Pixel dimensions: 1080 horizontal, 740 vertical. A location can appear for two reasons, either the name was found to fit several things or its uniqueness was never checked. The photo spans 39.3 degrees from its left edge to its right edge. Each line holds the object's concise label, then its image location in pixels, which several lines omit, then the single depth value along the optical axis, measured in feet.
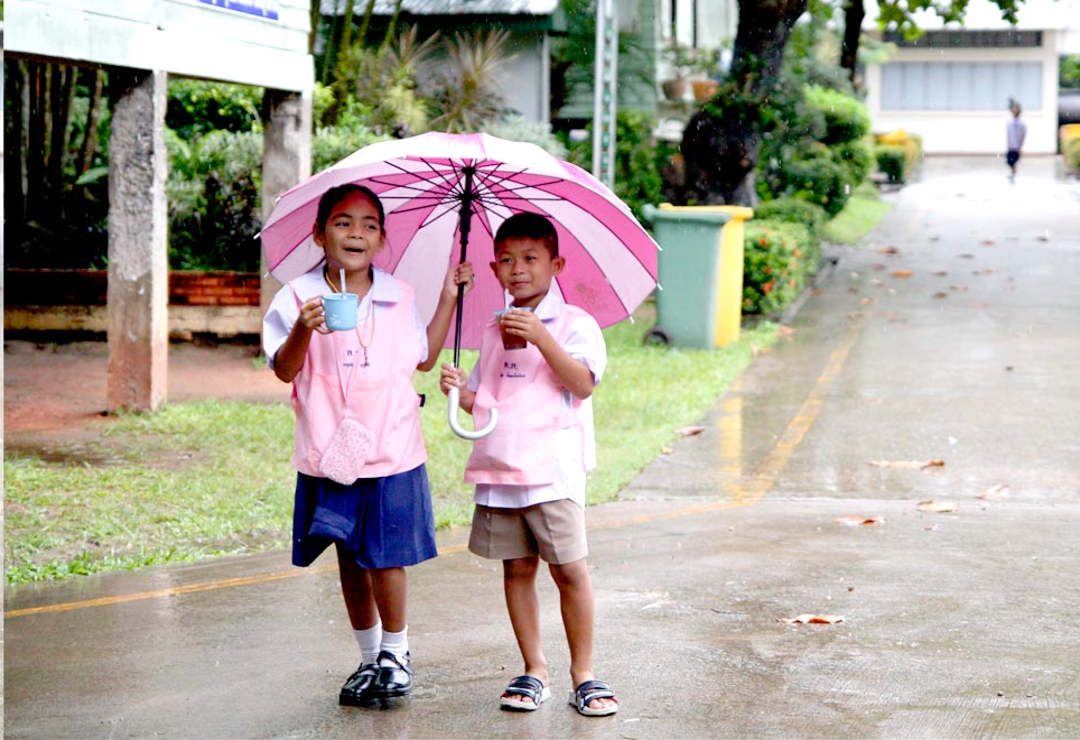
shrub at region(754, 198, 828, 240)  59.31
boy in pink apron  14.16
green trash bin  42.29
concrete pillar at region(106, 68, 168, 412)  32.99
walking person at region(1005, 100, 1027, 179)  112.57
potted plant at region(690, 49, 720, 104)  89.56
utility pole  46.65
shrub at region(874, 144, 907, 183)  109.50
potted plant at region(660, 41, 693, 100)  90.84
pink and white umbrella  14.46
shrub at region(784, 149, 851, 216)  71.15
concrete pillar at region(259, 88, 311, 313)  40.14
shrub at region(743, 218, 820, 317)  47.14
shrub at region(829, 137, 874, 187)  77.00
